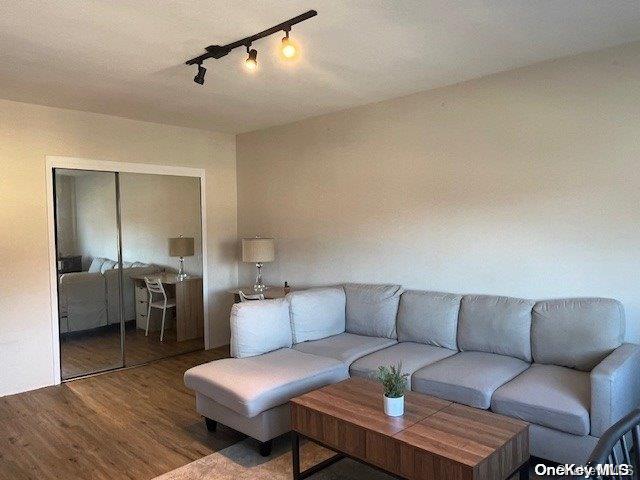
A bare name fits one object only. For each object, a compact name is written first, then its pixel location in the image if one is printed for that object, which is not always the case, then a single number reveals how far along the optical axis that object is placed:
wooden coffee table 1.99
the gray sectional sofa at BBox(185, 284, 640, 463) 2.51
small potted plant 2.38
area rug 2.68
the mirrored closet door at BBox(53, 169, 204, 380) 4.36
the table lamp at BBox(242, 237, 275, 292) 4.83
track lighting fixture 2.50
